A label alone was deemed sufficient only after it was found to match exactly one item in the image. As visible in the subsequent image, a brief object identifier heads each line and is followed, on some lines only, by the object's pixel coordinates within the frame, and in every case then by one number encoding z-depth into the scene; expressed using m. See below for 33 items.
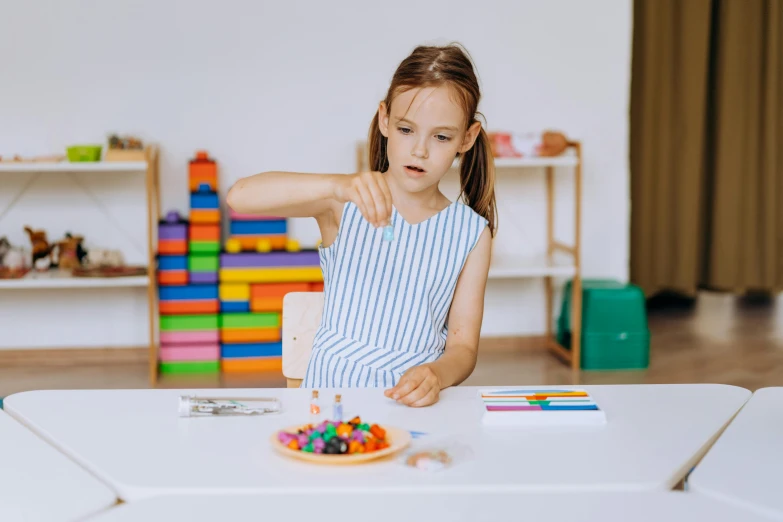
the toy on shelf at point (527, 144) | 3.49
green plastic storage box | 3.57
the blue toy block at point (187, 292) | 3.45
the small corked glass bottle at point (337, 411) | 1.17
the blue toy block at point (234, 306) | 3.49
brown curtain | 4.53
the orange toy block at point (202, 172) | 3.47
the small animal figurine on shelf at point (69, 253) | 3.44
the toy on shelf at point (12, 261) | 3.32
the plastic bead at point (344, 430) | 1.05
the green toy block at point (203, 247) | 3.45
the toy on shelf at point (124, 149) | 3.33
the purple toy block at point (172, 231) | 3.42
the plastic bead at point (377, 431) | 1.07
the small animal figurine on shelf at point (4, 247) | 3.42
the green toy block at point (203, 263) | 3.46
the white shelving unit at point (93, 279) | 3.20
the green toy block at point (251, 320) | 3.49
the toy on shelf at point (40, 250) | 3.42
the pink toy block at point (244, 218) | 3.51
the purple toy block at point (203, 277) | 3.46
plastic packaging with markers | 1.21
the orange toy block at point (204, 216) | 3.45
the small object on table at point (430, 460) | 1.01
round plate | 1.01
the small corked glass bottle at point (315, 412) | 1.20
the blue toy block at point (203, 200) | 3.45
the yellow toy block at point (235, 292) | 3.48
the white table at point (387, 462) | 0.98
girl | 1.52
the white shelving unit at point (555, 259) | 3.46
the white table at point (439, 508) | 0.89
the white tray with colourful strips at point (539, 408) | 1.18
